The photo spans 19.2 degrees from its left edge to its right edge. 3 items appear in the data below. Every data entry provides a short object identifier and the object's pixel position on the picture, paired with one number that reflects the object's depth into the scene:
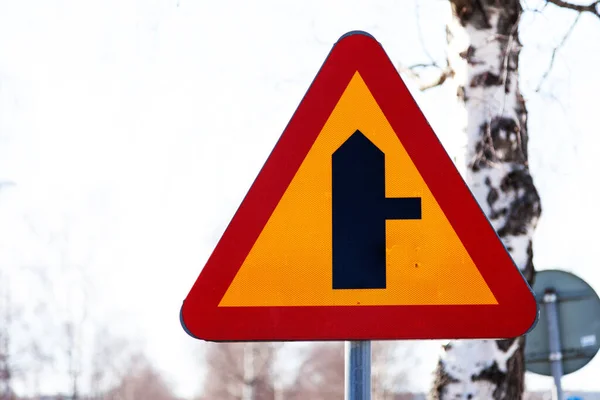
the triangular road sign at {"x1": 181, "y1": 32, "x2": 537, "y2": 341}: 4.55
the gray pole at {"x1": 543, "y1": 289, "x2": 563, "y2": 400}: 10.38
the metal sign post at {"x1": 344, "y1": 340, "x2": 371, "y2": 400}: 4.30
